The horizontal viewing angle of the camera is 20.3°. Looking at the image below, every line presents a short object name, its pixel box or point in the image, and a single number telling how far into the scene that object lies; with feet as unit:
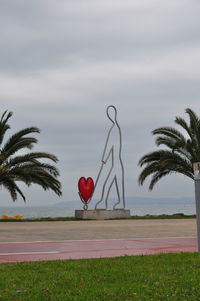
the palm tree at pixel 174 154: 102.78
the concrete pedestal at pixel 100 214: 93.30
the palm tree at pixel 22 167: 94.12
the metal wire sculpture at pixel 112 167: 92.32
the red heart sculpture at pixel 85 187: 94.63
